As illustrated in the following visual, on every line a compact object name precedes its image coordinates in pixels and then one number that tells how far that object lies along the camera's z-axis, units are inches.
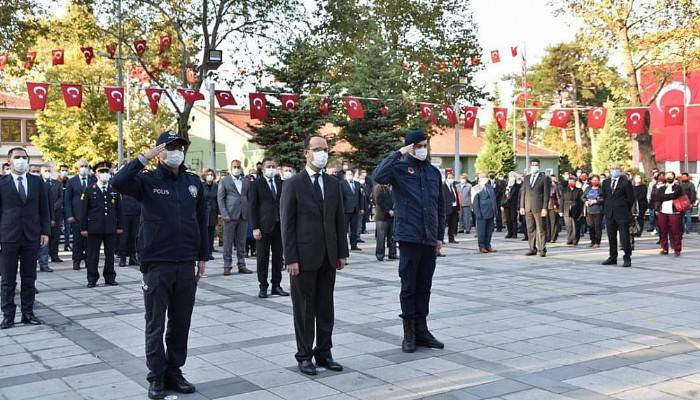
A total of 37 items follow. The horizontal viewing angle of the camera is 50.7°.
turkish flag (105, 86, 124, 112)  767.1
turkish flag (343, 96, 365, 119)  911.0
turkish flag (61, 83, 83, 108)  756.0
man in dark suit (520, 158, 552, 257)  614.5
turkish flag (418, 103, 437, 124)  985.5
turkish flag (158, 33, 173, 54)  908.7
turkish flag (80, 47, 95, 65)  868.5
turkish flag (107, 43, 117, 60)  935.7
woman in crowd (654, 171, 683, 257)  628.7
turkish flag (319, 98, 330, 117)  940.6
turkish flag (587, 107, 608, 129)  925.8
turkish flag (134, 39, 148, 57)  887.1
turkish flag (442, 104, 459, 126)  975.0
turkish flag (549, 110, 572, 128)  970.1
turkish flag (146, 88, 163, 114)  792.3
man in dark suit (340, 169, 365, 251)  697.0
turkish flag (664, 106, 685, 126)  903.1
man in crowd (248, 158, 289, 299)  410.5
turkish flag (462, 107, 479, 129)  954.8
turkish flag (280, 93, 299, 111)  911.0
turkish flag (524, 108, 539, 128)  1034.1
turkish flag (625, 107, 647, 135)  927.1
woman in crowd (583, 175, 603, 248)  722.8
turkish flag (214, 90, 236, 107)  812.6
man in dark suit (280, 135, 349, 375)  245.9
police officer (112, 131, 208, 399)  216.1
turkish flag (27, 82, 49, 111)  712.4
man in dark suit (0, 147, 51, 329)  334.0
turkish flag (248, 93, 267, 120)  848.3
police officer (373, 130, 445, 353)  277.7
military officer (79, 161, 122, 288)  465.1
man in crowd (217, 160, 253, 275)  527.8
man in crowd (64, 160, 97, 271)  558.9
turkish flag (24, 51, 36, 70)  845.8
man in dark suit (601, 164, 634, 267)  542.3
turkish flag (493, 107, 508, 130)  981.2
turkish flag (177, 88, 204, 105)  803.4
